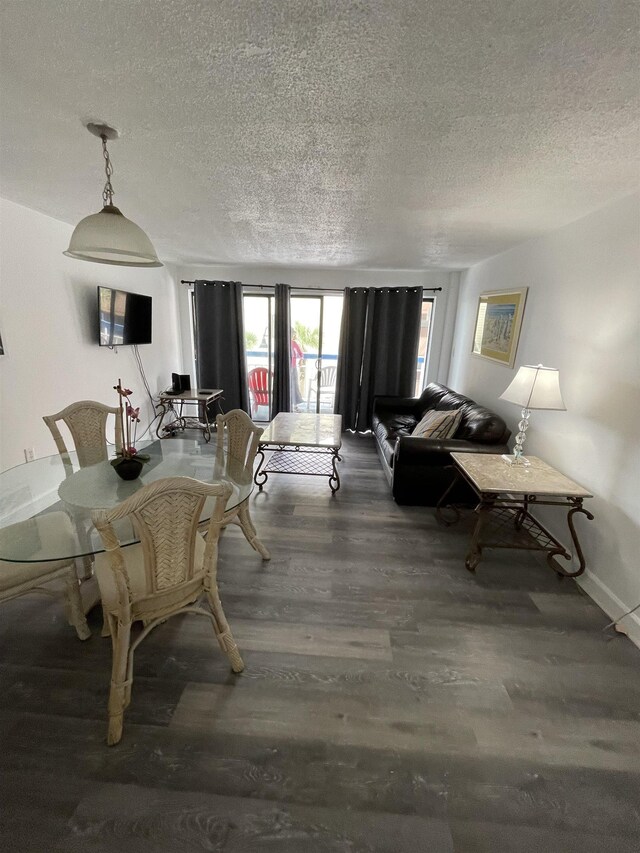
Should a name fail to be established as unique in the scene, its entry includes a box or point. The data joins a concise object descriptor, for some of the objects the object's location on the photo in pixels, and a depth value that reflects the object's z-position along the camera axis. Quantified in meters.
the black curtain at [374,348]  5.02
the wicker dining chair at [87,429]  2.26
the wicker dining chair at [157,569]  1.20
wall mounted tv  3.52
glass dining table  1.45
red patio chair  5.61
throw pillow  3.35
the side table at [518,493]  2.11
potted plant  1.86
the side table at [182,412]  4.62
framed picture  3.27
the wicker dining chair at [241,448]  2.30
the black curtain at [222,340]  5.10
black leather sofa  2.99
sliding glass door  5.25
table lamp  2.24
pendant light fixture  1.45
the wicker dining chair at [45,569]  1.46
